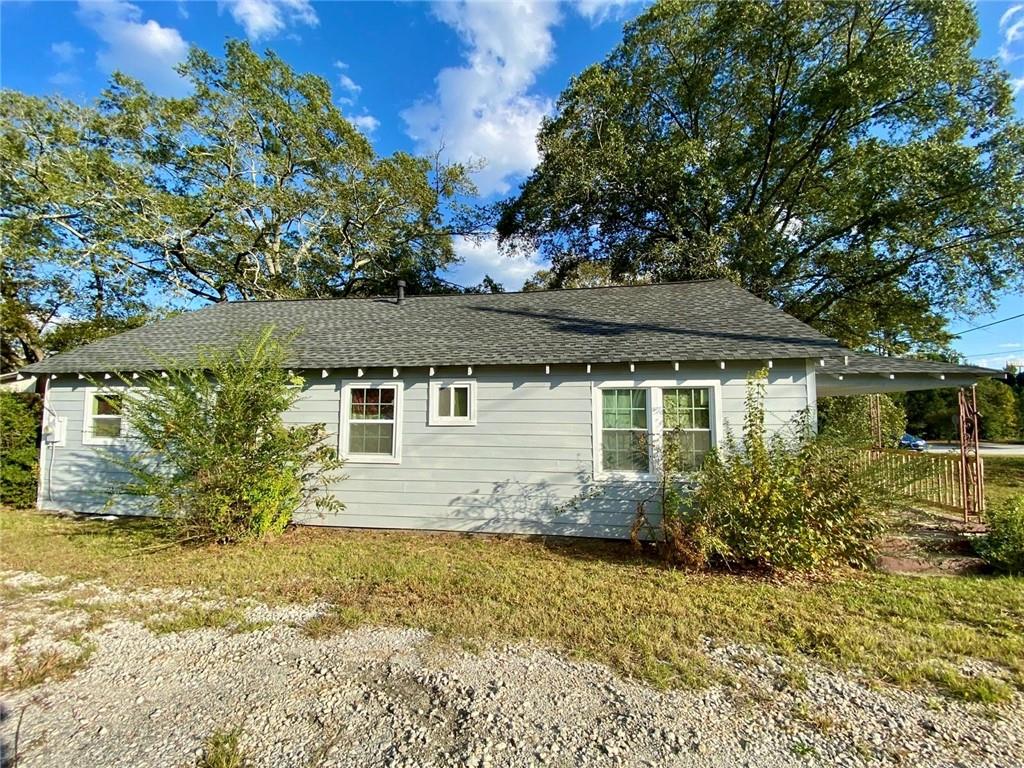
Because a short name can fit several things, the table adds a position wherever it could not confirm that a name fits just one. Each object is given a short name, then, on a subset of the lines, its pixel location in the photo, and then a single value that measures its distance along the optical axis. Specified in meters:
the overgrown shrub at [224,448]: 6.10
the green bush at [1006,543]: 5.17
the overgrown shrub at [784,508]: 5.13
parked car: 29.60
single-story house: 6.70
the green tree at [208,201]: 15.01
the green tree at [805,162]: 13.40
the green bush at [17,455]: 8.73
